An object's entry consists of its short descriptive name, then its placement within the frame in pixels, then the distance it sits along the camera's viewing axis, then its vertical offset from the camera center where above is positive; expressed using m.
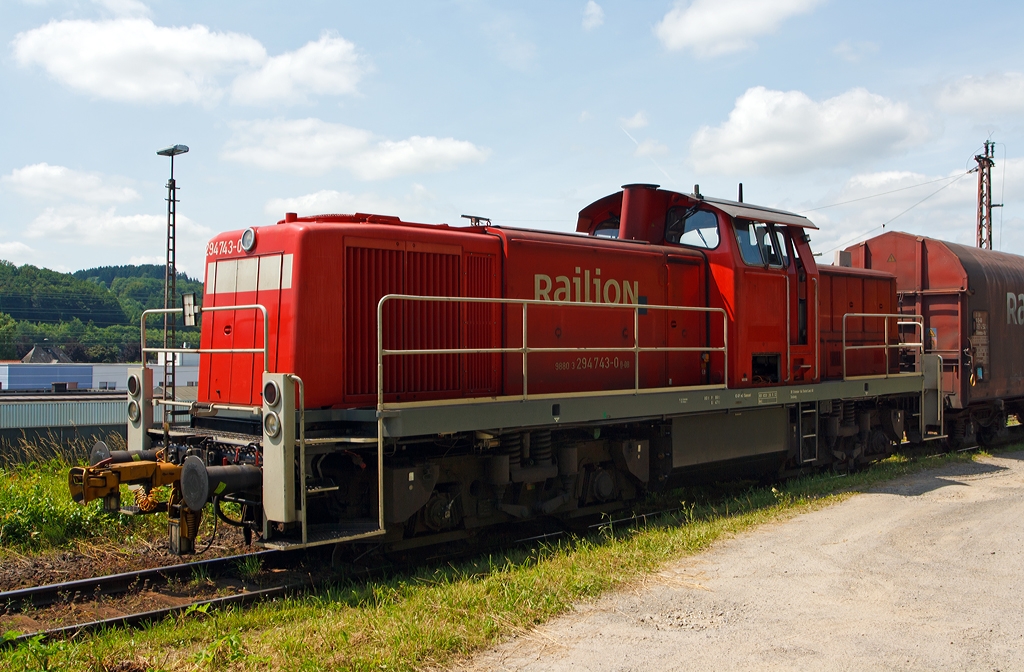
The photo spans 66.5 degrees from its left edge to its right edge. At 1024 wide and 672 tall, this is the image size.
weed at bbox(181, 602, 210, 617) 5.34 -1.85
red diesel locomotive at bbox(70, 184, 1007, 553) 6.60 -0.28
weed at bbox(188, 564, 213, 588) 6.82 -2.01
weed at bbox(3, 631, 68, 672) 4.52 -1.80
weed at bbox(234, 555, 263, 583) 7.03 -1.99
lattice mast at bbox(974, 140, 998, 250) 30.17 +6.04
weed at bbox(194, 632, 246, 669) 4.64 -1.84
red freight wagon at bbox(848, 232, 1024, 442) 14.46 +0.67
